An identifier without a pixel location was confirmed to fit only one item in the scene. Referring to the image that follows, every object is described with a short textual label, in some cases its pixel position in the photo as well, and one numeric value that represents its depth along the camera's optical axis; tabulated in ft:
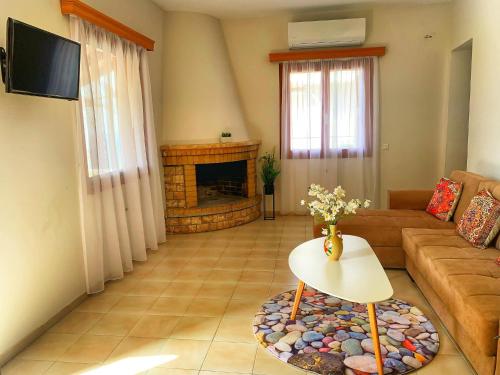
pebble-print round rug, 6.93
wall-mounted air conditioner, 16.14
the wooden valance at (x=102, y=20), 8.96
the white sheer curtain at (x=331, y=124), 16.96
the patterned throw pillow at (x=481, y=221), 8.89
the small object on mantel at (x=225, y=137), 16.11
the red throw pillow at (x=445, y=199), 11.25
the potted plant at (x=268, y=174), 17.47
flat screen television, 6.79
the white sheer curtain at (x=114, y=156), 9.82
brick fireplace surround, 15.40
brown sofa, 6.06
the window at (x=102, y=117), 9.84
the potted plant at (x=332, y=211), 8.19
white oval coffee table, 6.56
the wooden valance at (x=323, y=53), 16.51
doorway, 15.97
